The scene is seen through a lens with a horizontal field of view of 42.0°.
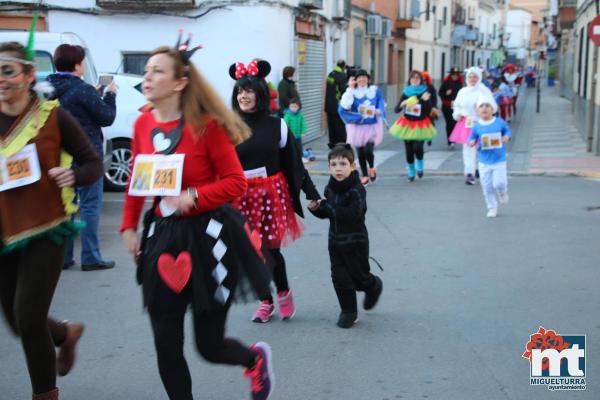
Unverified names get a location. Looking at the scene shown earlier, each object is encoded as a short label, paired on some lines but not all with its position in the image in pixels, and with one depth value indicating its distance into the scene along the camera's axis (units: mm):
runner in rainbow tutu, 12157
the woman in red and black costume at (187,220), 3402
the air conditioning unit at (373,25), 27297
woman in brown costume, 3666
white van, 10125
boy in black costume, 5234
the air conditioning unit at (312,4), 18328
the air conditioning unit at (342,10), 22281
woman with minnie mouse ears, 5078
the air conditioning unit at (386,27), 28816
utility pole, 30278
